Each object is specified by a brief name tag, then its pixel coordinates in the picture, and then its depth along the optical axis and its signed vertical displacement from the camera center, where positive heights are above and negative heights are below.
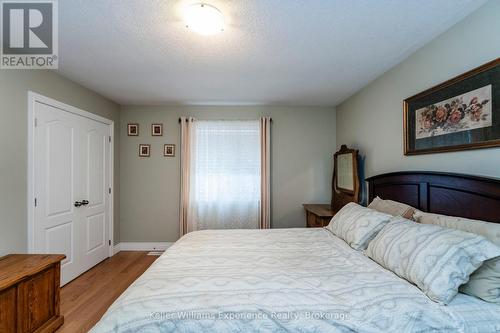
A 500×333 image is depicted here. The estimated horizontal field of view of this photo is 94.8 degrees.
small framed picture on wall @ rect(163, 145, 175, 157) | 3.92 +0.30
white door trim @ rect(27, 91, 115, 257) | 2.28 +0.06
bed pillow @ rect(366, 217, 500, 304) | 1.15 -0.49
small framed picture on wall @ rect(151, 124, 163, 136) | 3.91 +0.65
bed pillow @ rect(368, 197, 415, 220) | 1.87 -0.37
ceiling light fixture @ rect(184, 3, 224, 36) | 1.51 +1.03
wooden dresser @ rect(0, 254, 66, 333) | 1.64 -0.97
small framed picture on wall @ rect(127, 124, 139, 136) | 3.90 +0.66
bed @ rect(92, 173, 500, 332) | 1.06 -0.67
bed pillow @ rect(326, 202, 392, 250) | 1.83 -0.50
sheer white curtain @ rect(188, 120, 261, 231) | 3.83 -0.05
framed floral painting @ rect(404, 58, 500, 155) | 1.44 +0.38
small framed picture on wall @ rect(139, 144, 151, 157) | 3.92 +0.31
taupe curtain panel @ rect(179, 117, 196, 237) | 3.79 -0.06
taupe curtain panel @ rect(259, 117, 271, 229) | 3.81 -0.12
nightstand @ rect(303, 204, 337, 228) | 3.05 -0.66
